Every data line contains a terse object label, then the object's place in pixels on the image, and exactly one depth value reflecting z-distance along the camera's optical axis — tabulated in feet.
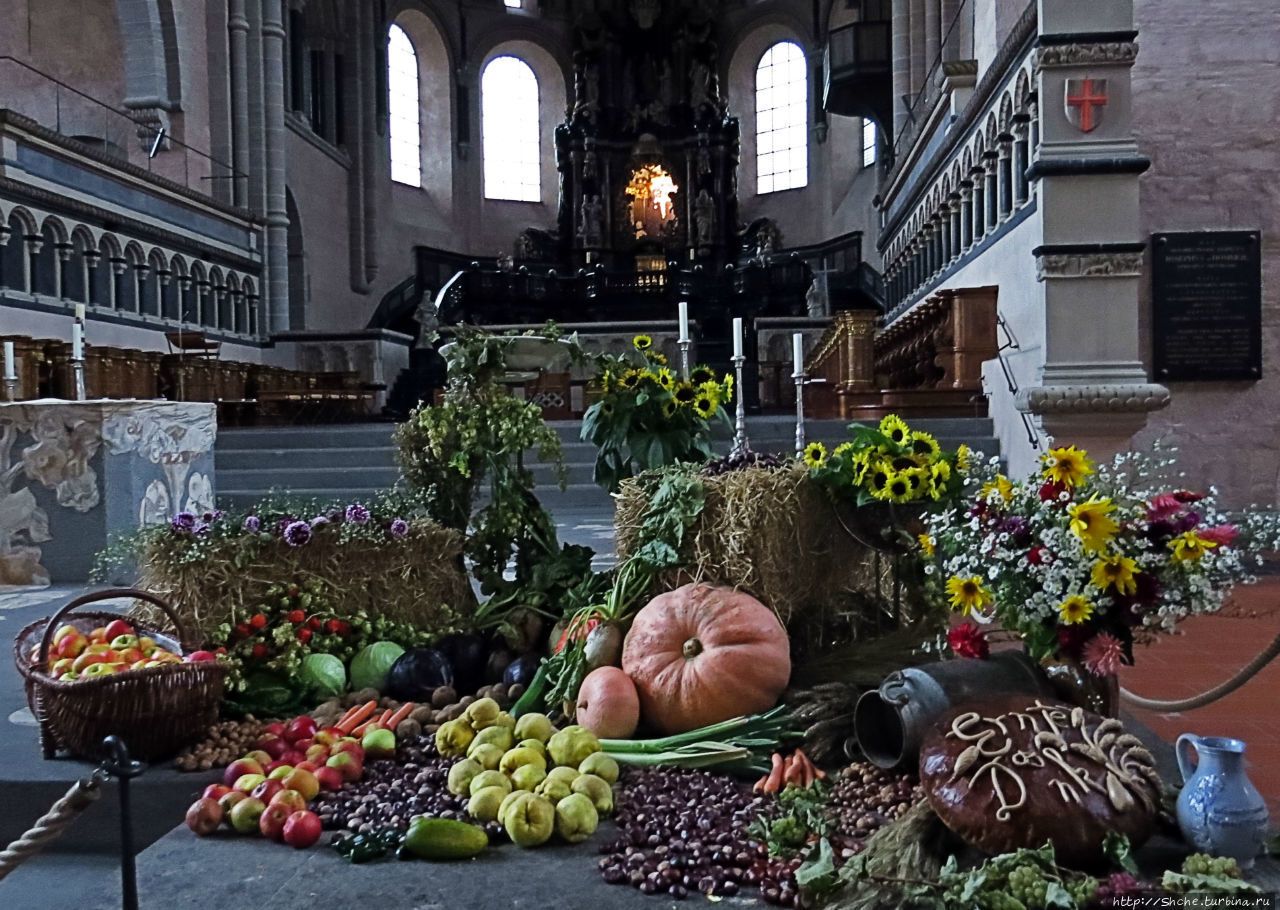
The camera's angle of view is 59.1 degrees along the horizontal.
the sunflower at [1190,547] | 8.82
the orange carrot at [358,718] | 12.05
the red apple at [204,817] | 9.53
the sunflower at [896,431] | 12.70
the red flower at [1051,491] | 9.59
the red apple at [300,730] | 11.61
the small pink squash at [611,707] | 11.60
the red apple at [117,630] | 12.55
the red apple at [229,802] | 9.68
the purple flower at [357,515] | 14.62
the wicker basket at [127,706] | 10.99
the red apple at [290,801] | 9.61
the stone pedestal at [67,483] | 21.21
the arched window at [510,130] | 96.07
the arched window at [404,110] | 87.86
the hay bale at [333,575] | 13.66
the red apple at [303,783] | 10.09
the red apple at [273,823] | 9.52
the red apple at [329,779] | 10.51
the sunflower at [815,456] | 13.01
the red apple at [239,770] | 10.31
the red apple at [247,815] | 9.54
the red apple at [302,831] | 9.32
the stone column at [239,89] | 61.98
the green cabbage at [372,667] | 13.70
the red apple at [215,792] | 9.75
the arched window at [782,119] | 92.17
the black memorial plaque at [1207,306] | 27.55
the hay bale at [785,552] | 12.50
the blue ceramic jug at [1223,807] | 8.04
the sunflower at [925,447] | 12.79
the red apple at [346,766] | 10.74
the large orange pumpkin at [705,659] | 11.61
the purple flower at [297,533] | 13.84
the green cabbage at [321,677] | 13.41
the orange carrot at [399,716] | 12.16
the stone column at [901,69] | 55.01
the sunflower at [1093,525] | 8.98
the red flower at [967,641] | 10.37
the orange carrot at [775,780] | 10.24
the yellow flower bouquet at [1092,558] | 9.02
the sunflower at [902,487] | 12.23
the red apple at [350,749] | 11.05
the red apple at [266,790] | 9.79
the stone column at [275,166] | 64.23
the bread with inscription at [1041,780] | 8.16
